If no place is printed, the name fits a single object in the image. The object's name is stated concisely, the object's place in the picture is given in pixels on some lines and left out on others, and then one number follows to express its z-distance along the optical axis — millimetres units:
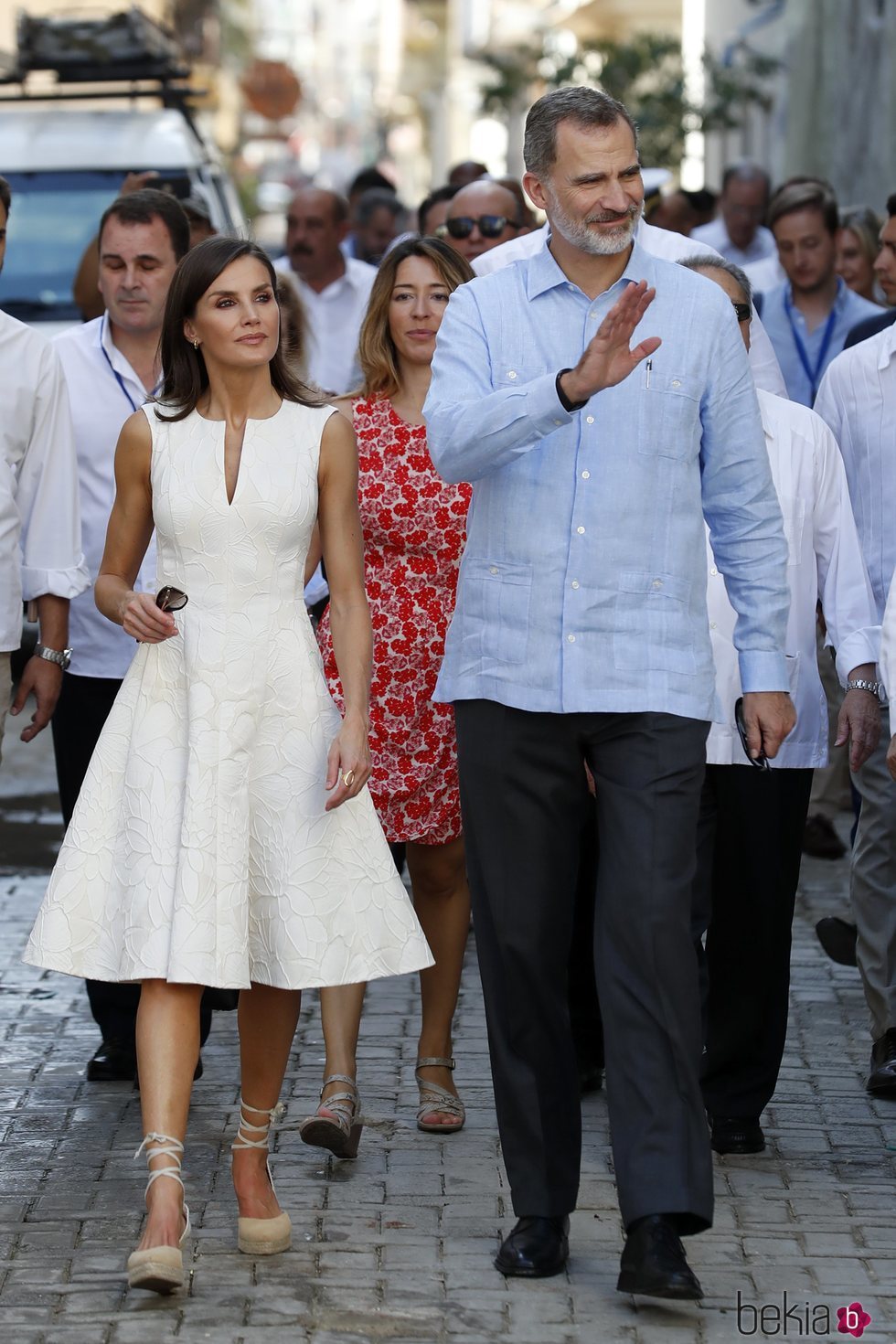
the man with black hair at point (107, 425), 11648
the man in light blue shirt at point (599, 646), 8449
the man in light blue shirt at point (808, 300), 17828
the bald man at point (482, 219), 16156
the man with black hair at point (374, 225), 26248
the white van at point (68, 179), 23325
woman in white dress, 8827
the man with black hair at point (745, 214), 24736
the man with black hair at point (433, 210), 19559
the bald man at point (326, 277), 21842
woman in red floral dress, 11212
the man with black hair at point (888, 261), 12382
